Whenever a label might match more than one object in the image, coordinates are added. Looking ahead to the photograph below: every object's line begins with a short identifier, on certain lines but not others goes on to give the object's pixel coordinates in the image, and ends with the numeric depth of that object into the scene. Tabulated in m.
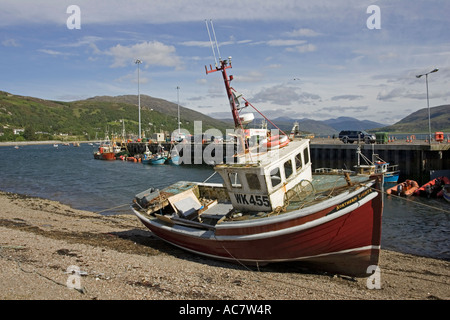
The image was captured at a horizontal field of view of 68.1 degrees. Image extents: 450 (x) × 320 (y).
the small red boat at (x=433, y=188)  24.84
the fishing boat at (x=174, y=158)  56.88
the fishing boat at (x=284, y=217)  9.40
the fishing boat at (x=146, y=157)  59.57
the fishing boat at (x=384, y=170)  25.81
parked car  37.00
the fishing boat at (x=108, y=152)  70.69
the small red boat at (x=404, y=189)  25.61
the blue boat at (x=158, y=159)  57.72
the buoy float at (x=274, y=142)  11.81
